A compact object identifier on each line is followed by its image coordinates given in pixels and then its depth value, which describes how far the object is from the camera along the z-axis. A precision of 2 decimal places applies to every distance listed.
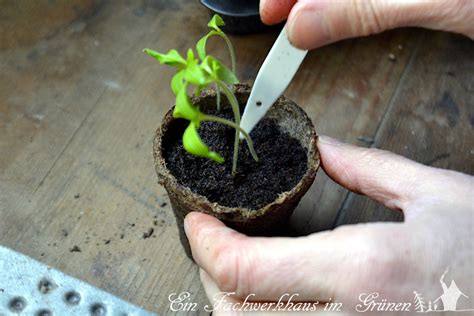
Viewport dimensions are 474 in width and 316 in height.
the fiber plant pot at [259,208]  0.26
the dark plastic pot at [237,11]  0.36
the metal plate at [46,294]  0.30
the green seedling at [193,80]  0.22
